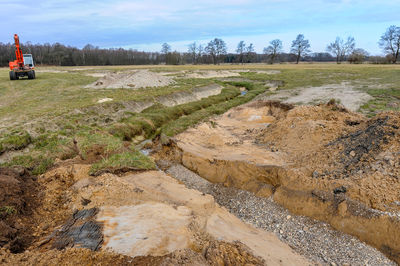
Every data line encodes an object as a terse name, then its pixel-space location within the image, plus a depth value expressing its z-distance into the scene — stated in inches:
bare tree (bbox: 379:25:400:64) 3206.2
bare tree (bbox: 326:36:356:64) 4274.1
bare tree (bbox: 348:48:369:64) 3639.3
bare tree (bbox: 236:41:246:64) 4643.2
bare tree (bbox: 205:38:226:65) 4443.9
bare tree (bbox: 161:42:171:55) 5288.4
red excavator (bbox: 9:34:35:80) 1393.9
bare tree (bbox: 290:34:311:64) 4077.3
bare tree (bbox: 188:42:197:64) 4977.6
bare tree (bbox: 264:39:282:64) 4190.5
